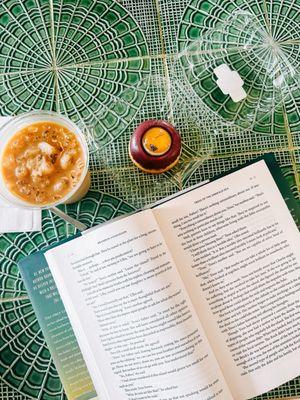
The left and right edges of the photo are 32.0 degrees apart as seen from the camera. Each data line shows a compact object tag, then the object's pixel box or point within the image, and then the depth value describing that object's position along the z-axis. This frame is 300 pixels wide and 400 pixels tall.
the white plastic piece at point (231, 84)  0.74
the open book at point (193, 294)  0.67
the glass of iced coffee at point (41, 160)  0.66
